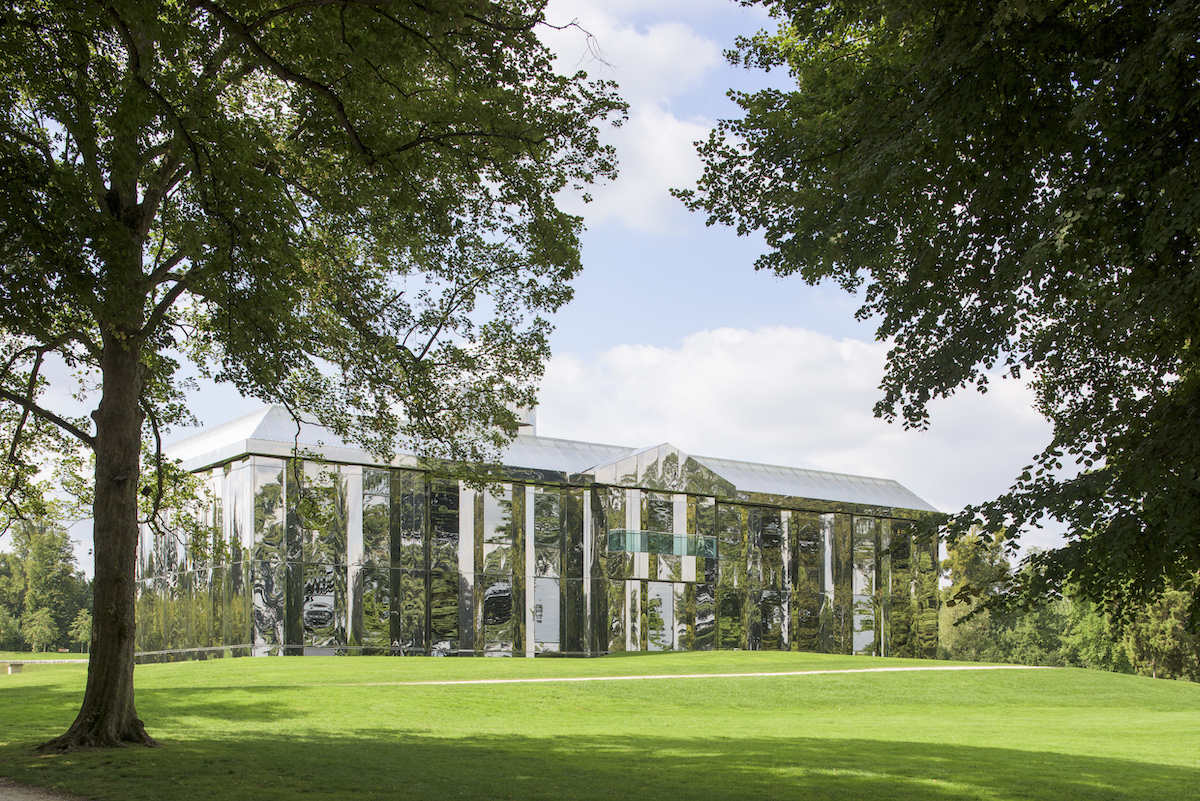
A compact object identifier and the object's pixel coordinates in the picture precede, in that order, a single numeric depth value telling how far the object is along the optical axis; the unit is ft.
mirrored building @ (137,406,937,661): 96.99
